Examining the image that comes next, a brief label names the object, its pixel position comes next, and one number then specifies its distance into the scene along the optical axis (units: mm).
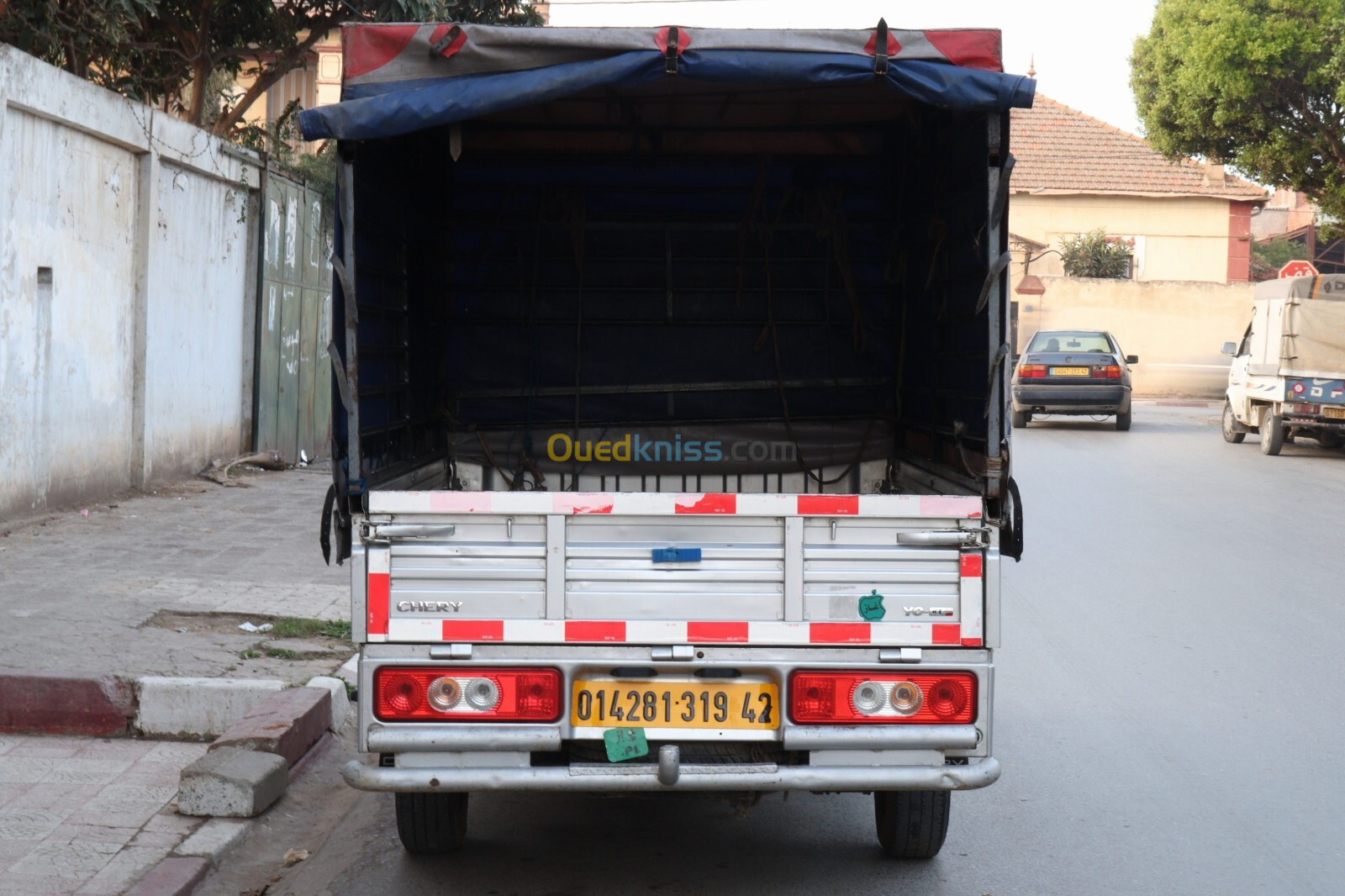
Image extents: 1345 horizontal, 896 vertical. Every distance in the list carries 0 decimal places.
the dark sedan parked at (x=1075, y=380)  22625
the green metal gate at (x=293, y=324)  14711
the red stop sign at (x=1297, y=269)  26438
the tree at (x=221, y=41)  13273
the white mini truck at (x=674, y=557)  3824
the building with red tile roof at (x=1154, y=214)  39125
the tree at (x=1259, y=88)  23141
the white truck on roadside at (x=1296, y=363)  18328
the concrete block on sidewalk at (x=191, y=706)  5559
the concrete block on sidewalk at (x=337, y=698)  5926
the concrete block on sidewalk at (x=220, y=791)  4707
